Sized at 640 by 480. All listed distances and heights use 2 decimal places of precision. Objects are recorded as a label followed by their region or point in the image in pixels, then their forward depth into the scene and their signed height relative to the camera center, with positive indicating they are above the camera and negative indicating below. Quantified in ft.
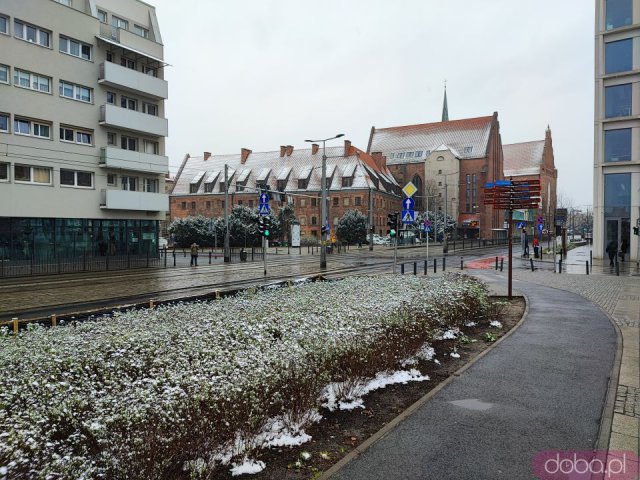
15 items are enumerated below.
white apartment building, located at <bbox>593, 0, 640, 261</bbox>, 118.11 +25.08
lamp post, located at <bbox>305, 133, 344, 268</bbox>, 102.17 -1.50
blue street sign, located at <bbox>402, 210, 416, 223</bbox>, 64.85 +1.45
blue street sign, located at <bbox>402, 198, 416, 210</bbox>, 63.60 +3.04
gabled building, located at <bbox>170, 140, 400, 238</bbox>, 275.59 +27.65
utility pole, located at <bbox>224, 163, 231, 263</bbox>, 125.18 -5.64
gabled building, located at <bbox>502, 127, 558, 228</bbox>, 367.04 +48.83
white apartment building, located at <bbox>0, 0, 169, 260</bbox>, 93.71 +22.25
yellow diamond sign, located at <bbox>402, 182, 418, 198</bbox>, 63.04 +4.77
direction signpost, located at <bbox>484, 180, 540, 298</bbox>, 50.72 +3.34
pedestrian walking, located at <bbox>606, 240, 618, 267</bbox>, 102.42 -4.90
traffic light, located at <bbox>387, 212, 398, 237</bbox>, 73.61 +0.59
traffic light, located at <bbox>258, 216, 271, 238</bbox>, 91.20 +0.09
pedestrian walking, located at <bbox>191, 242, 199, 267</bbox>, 115.03 -6.00
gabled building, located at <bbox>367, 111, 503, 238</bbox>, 306.96 +39.29
